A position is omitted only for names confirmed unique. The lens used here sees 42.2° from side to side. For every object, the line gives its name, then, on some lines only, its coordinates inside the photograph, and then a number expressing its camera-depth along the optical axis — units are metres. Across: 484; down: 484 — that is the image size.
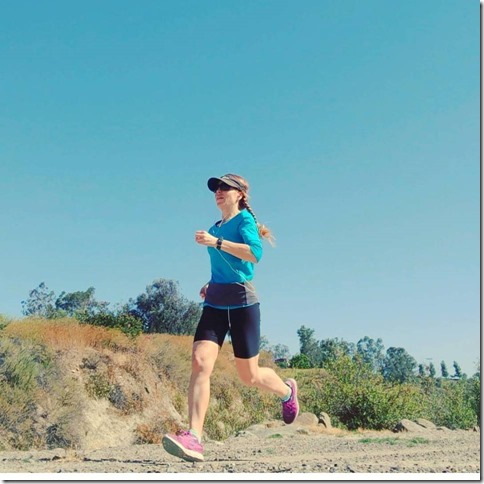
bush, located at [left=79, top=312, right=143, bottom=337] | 15.99
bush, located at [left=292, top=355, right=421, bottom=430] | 11.12
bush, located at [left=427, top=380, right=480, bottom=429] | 11.90
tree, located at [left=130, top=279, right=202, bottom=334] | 19.80
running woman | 4.58
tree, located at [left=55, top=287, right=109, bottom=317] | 25.16
